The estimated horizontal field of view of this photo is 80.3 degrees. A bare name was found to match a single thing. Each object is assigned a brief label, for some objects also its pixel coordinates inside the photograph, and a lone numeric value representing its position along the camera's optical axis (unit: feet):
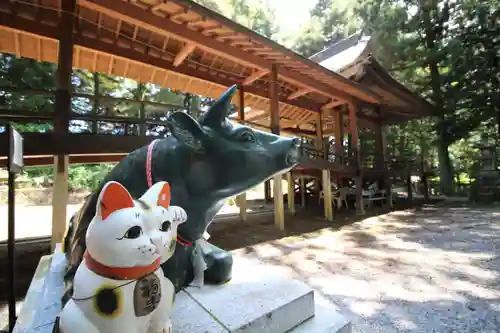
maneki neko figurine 3.38
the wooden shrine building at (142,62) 15.72
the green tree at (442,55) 46.68
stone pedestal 5.07
